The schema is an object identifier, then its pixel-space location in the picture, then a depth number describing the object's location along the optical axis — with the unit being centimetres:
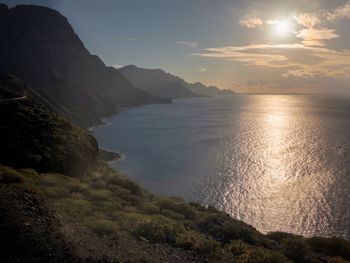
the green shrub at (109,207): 2620
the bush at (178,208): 3179
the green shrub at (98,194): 3020
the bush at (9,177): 2512
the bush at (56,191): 2682
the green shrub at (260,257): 2016
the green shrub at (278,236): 3192
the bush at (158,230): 2220
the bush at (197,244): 2111
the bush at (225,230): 2683
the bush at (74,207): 2314
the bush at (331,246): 2861
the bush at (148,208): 3008
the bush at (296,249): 2431
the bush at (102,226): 2097
